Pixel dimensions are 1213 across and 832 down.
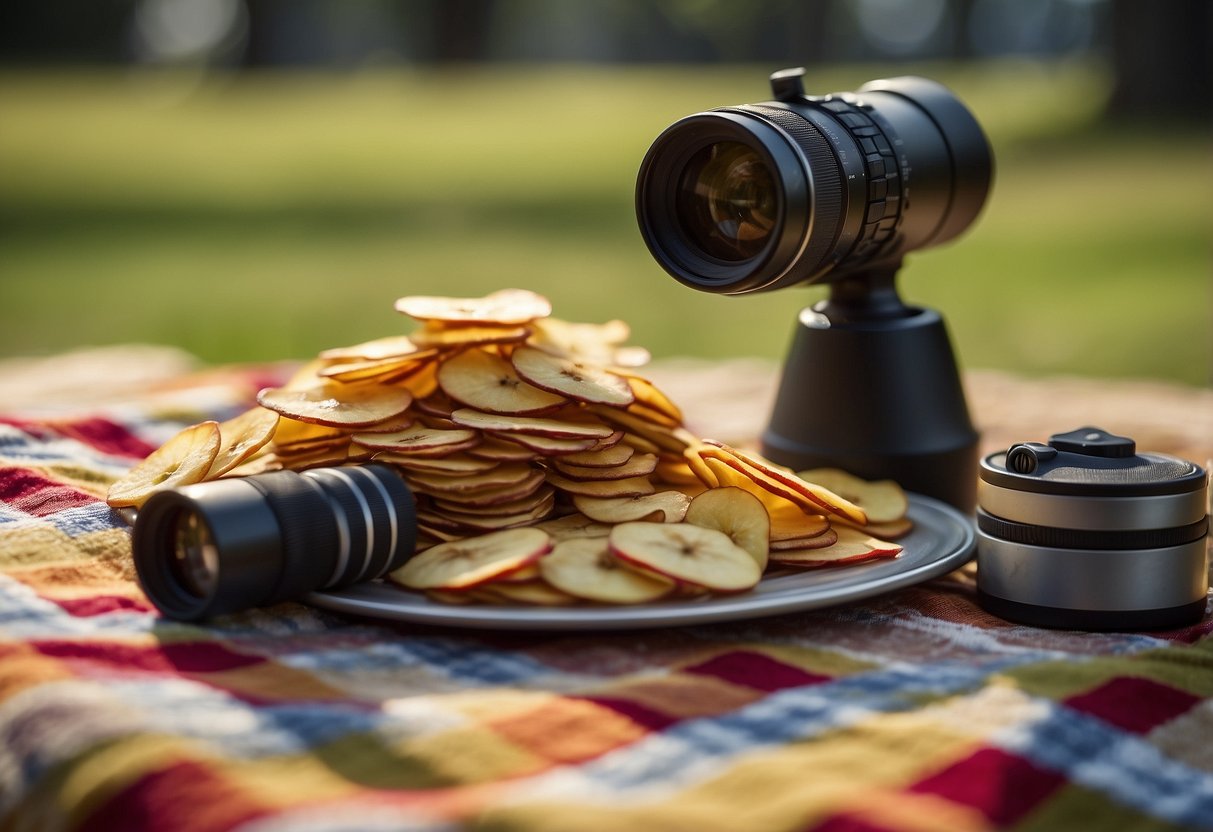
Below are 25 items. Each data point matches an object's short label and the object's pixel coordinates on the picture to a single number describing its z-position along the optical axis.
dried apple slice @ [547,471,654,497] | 1.31
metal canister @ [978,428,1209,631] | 1.19
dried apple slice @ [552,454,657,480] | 1.32
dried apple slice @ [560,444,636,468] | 1.32
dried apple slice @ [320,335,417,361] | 1.42
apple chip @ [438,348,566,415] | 1.32
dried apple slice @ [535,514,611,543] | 1.27
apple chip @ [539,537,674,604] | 1.15
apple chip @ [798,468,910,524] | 1.43
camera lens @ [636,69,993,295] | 1.37
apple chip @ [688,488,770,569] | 1.26
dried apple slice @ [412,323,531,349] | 1.39
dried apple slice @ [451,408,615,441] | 1.26
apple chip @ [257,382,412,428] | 1.30
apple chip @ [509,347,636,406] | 1.32
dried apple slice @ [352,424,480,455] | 1.26
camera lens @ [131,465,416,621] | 1.11
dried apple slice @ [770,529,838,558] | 1.28
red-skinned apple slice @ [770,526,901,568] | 1.27
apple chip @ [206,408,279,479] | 1.34
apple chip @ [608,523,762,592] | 1.15
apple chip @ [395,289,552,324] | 1.40
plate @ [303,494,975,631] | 1.13
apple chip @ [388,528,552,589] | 1.15
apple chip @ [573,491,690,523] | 1.29
